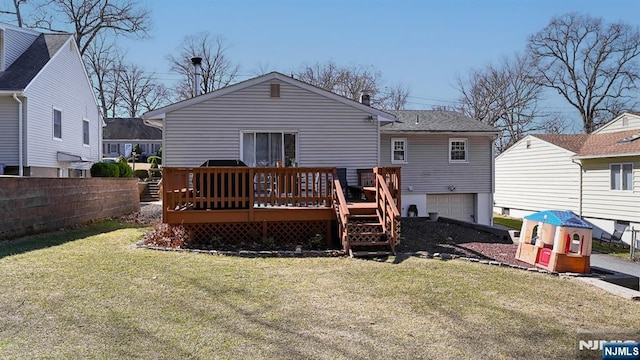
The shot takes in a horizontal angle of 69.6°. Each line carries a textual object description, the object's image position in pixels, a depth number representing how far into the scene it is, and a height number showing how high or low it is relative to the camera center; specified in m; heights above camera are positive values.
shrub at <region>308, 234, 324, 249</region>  8.74 -1.17
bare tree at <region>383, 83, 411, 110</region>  41.03 +7.55
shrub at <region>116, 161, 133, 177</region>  20.84 +0.53
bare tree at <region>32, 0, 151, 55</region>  29.03 +10.59
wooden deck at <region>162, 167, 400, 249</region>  8.66 -0.48
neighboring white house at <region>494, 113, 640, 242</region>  17.66 +0.26
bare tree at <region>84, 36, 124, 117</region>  35.77 +8.78
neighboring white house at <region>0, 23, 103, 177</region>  15.66 +2.85
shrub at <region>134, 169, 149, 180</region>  30.67 +0.44
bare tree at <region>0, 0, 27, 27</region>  27.59 +10.20
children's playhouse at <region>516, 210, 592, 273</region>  7.26 -1.04
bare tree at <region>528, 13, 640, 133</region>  37.09 +9.88
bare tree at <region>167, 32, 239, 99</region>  40.81 +10.45
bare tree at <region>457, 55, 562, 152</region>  37.56 +6.67
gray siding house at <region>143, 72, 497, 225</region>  12.52 +1.50
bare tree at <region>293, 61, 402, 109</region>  38.31 +8.59
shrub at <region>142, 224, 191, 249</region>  8.60 -1.10
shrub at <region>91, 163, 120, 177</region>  19.48 +0.45
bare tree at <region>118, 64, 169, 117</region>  43.28 +8.48
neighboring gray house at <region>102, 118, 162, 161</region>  43.69 +4.20
